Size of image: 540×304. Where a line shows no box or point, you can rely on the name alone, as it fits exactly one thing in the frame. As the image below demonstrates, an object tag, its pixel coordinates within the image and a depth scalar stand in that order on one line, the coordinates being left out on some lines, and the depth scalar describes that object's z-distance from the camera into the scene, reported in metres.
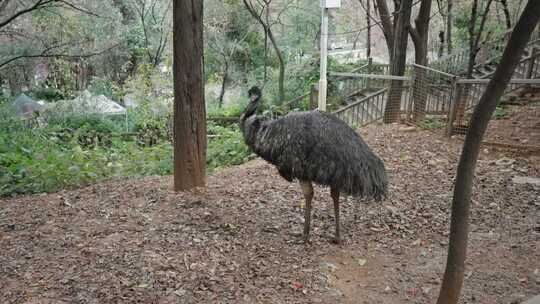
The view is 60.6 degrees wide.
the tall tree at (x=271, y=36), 17.84
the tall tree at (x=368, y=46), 21.68
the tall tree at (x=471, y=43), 10.73
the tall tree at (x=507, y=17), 14.51
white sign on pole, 9.98
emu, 4.59
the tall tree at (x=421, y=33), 11.02
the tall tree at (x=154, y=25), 21.28
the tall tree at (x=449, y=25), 16.93
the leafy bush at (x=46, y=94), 24.28
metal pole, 10.18
